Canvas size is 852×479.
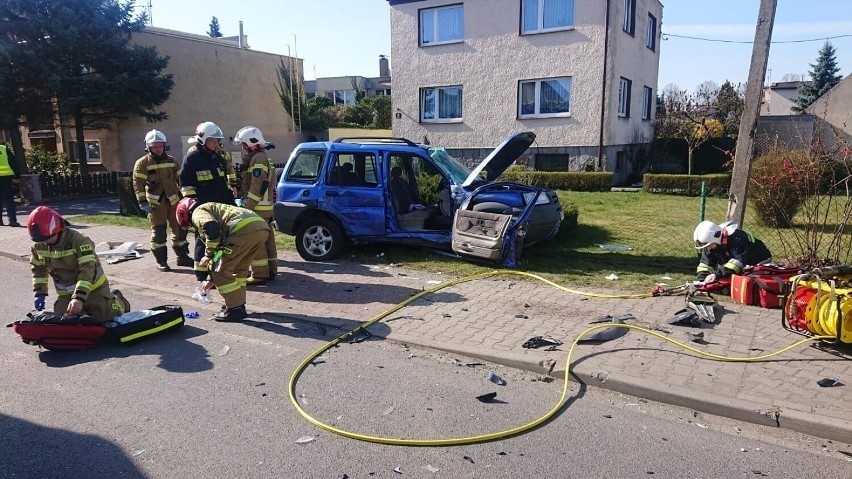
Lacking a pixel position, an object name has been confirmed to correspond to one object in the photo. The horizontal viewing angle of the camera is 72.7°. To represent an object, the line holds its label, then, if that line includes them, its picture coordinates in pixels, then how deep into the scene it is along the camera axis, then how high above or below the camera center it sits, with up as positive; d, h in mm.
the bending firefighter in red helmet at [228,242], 5957 -880
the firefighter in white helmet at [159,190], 8703 -504
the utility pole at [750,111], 6824 +522
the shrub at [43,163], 20167 -203
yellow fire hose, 3697 -1793
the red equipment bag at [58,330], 5090 -1524
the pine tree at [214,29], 71000 +15499
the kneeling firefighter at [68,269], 5152 -1044
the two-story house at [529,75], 20109 +2968
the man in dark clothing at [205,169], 7883 -168
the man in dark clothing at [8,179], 12984 -490
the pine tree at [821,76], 44656 +6049
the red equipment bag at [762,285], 6113 -1387
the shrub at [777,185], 9508 -515
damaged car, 8758 -604
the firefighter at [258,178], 7988 -298
